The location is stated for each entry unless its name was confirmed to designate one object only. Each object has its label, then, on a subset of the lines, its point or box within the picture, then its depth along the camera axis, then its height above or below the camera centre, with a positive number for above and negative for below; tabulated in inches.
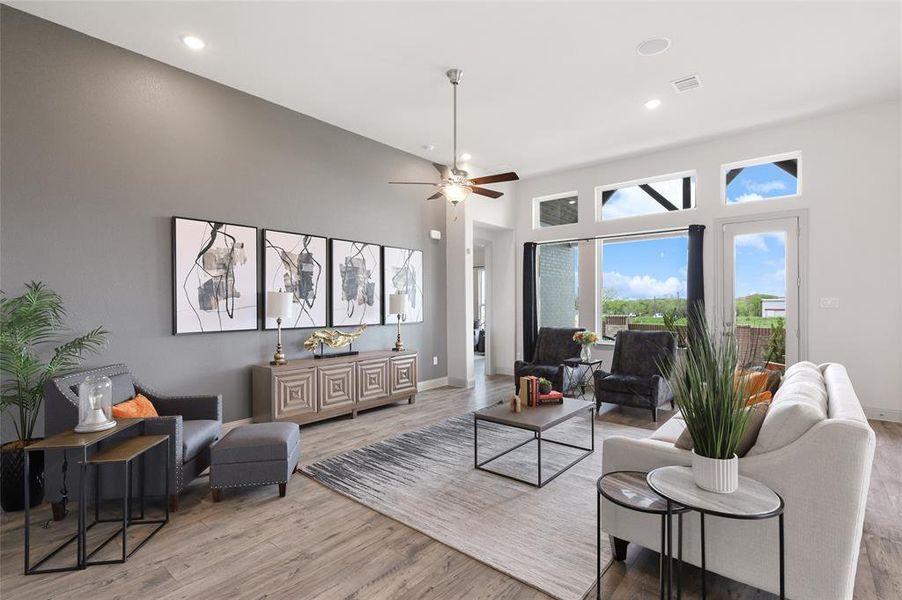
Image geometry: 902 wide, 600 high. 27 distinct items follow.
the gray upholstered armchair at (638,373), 191.5 -35.4
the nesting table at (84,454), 82.5 -31.2
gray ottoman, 112.7 -41.6
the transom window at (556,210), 279.0 +58.5
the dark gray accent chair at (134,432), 103.9 -35.7
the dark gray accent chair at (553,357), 219.1 -31.8
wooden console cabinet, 169.5 -36.5
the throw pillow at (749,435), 76.1 -24.1
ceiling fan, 159.4 +43.4
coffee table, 124.2 -35.6
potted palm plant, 109.1 -16.1
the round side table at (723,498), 60.7 -29.4
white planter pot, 65.7 -26.6
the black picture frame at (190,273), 155.3 +6.5
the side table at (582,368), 222.3 -36.8
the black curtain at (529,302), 286.8 -1.7
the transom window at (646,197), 239.9 +58.9
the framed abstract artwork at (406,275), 231.5 +13.5
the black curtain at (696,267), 225.9 +16.3
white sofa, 63.7 -30.7
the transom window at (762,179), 209.2 +58.9
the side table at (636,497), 65.6 -31.5
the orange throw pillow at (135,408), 110.4 -28.1
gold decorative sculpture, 192.1 -17.0
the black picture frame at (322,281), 180.2 +8.6
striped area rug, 88.4 -52.5
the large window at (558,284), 283.1 +10.0
